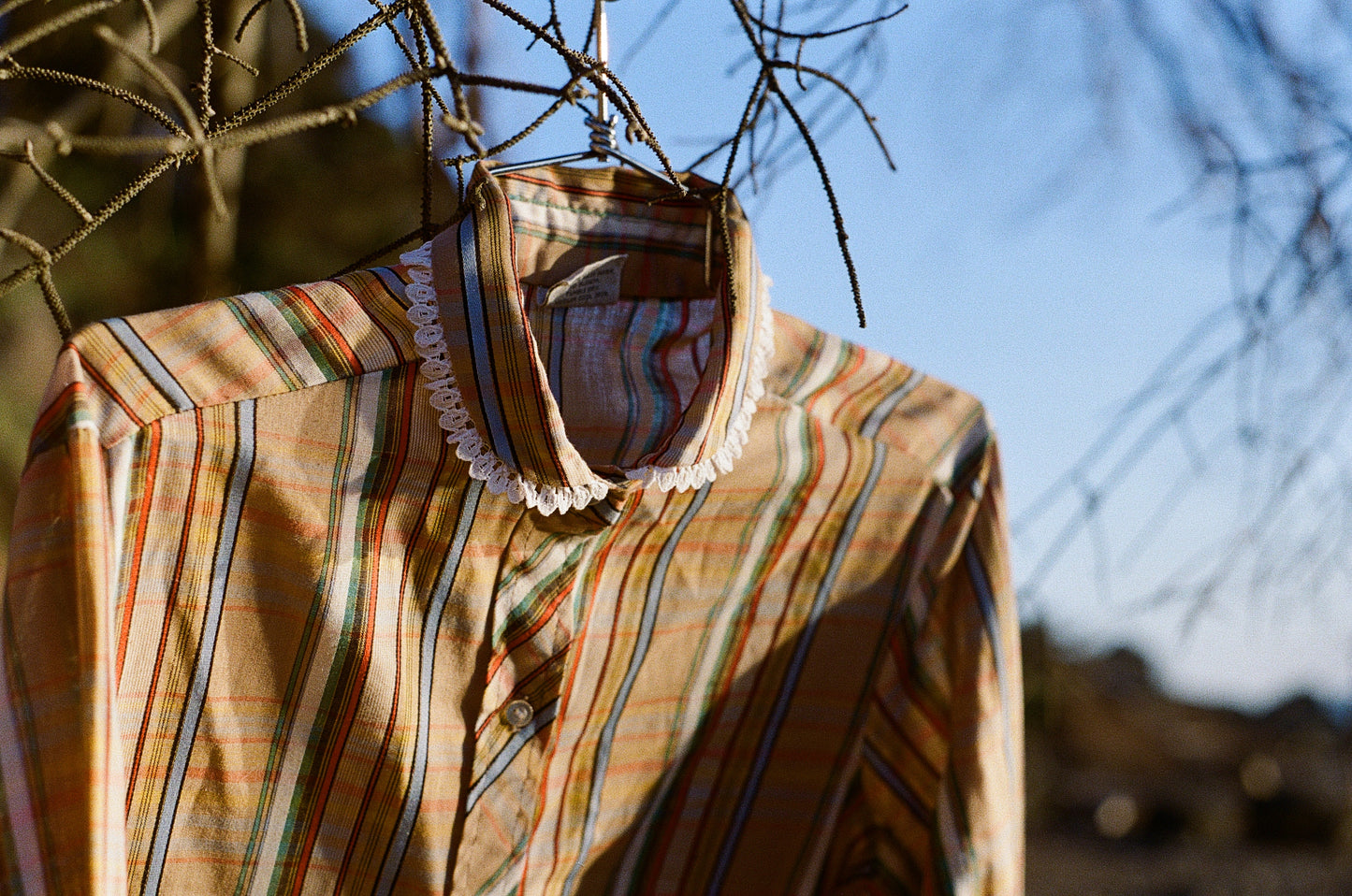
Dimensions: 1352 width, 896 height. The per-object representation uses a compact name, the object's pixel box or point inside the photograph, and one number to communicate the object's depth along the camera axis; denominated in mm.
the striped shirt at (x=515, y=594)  672
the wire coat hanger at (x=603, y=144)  872
